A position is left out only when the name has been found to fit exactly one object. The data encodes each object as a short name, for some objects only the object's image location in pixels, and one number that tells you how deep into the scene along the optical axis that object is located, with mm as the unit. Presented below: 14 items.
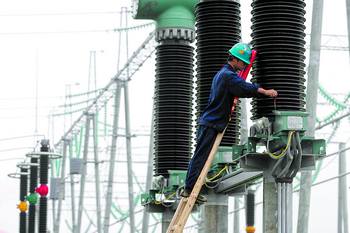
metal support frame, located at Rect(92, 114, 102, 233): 45094
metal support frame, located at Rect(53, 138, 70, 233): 55678
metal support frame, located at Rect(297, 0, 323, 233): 12484
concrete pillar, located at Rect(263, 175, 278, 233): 9086
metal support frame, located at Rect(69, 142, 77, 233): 57644
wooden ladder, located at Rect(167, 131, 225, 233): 7901
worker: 8648
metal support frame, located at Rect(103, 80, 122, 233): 37062
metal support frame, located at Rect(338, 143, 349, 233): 33631
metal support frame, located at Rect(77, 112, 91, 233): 48125
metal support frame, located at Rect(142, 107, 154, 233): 30984
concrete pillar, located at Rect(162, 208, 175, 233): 14213
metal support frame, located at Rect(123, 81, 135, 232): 35188
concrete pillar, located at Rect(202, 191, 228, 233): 12070
